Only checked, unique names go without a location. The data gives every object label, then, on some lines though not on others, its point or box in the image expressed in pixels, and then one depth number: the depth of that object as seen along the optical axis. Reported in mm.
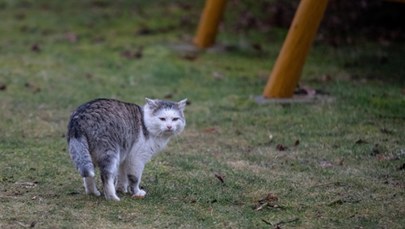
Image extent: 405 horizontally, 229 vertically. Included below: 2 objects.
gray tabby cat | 11437
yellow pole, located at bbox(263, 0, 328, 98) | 19203
